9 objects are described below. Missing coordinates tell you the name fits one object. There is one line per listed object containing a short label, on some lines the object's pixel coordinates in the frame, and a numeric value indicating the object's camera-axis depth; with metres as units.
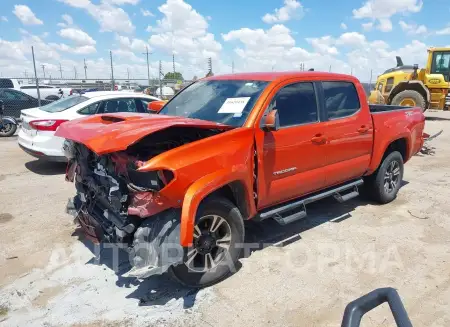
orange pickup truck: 3.00
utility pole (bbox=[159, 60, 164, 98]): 17.85
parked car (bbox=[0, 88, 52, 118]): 13.82
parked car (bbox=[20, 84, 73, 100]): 20.46
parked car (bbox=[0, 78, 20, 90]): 19.56
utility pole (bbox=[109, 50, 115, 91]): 16.59
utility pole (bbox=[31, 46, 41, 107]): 12.90
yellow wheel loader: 15.59
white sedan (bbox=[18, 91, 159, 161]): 6.94
